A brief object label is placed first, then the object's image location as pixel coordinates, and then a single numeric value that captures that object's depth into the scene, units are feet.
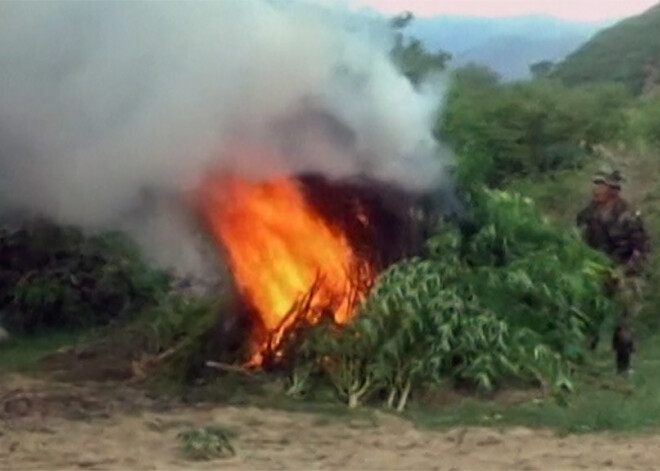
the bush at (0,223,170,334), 44.47
